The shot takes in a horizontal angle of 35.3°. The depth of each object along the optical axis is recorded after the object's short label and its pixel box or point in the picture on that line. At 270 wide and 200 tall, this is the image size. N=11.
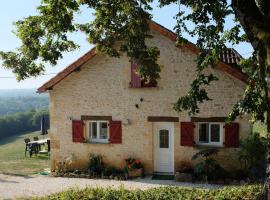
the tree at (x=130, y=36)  9.84
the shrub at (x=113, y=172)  17.10
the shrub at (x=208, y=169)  15.70
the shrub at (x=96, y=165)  17.55
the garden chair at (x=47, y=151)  24.25
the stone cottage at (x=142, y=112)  16.39
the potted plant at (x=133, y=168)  16.97
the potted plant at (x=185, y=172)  15.88
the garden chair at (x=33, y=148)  24.72
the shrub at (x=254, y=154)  14.87
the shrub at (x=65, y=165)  18.27
